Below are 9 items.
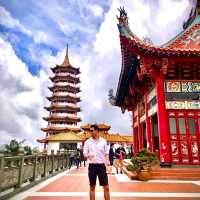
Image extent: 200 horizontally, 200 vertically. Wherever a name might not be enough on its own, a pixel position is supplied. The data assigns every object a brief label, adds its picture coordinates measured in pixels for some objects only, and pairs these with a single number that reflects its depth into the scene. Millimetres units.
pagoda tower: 42312
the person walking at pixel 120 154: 12862
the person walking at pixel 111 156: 13010
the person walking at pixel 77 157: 18238
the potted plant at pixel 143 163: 9203
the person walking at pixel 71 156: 17562
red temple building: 10898
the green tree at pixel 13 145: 21102
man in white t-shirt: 4309
